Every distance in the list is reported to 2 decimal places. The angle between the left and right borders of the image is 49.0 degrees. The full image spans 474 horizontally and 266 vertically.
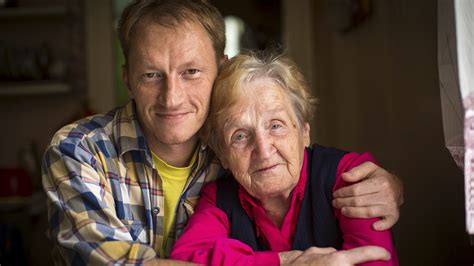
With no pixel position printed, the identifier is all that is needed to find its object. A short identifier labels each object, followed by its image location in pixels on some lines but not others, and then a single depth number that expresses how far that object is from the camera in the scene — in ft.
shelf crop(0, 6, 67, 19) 11.55
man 4.12
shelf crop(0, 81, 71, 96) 11.62
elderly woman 4.12
